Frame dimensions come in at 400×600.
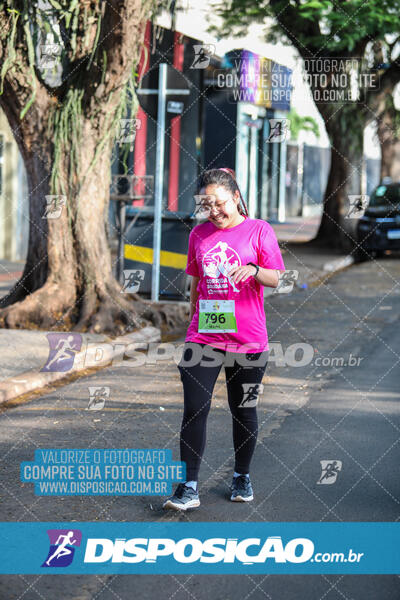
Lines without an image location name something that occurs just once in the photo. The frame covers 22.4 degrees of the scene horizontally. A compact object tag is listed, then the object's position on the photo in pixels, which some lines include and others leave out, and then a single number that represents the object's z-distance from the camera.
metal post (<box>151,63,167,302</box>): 13.06
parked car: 22.02
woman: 5.34
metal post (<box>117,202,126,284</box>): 13.66
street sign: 13.23
